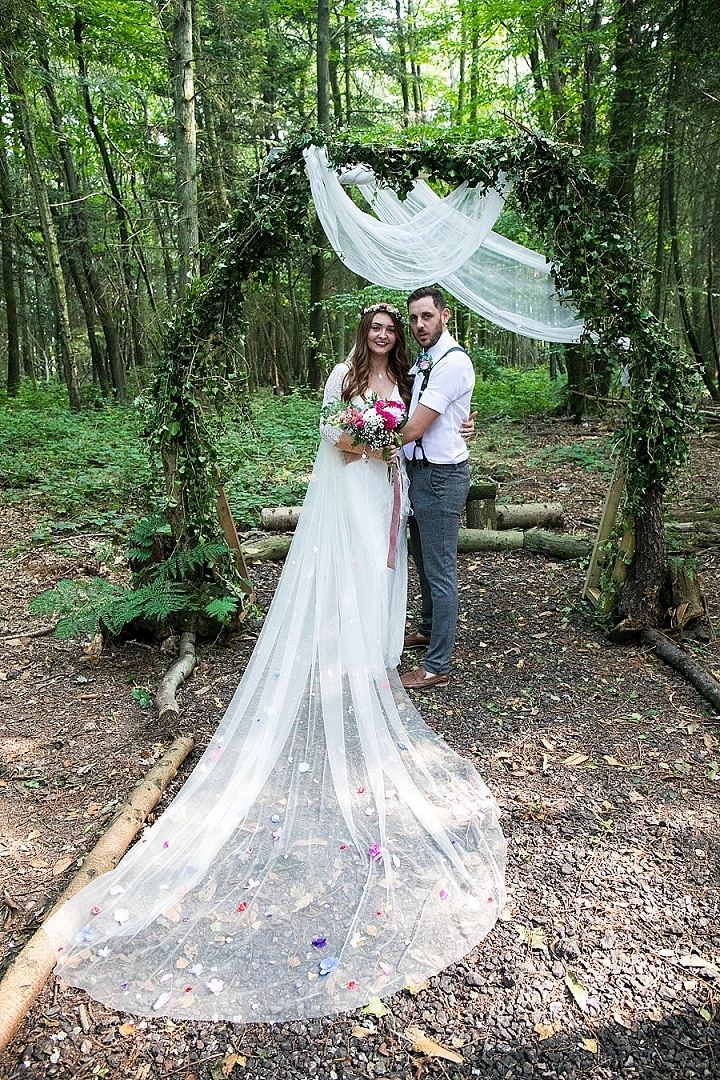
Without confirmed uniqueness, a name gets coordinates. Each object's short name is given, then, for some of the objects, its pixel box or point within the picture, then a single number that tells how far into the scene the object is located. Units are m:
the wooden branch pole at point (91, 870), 2.16
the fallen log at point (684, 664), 4.02
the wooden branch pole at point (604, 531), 4.98
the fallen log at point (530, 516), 7.04
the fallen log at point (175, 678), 4.03
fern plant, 4.44
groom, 3.94
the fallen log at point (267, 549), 6.60
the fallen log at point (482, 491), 6.98
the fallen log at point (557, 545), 6.30
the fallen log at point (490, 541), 6.68
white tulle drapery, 4.44
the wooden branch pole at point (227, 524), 5.07
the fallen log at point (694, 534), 6.23
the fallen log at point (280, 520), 7.13
